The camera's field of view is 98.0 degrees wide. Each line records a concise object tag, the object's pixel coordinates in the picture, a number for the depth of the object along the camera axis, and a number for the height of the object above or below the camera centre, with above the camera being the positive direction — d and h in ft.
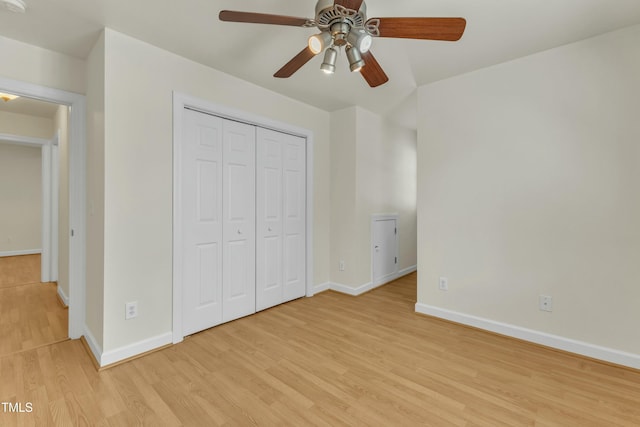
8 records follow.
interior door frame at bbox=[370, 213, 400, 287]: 12.57 -0.78
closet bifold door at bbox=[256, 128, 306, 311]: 10.04 -0.28
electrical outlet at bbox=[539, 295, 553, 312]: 7.61 -2.53
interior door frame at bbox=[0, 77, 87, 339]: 7.77 -0.01
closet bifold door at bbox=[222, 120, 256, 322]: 8.98 -0.31
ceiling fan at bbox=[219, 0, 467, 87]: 4.40 +3.09
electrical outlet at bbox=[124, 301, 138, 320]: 6.86 -2.48
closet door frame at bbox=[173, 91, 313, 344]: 7.64 +1.16
